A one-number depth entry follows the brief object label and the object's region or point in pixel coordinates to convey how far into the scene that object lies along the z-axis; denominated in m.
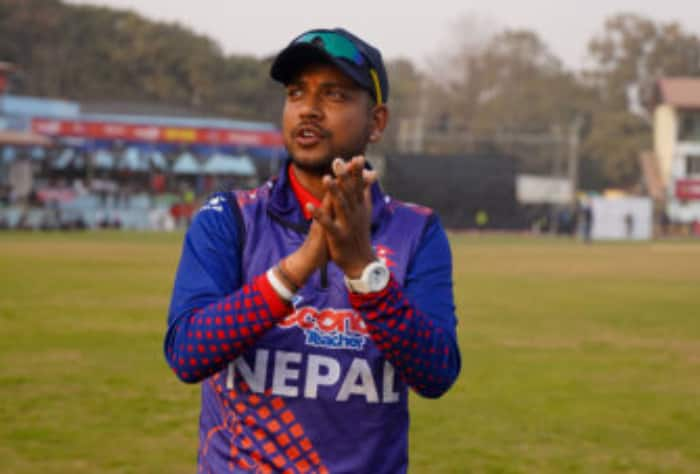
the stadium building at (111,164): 52.78
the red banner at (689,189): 70.88
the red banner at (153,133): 54.91
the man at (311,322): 2.81
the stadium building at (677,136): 75.38
